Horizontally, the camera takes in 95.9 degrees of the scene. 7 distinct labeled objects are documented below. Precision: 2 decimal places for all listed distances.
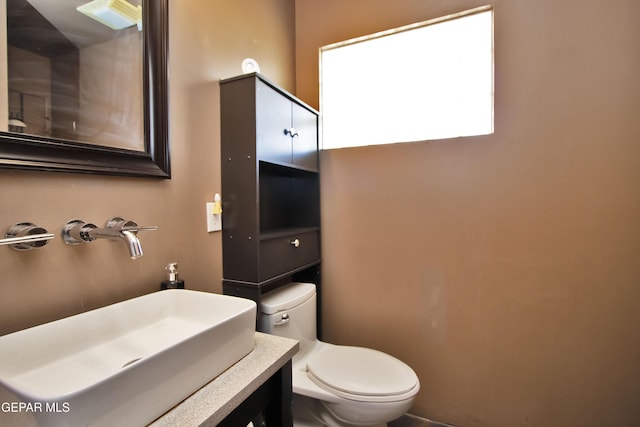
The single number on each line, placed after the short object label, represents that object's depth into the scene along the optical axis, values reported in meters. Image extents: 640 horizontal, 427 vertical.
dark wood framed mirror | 0.71
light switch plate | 1.18
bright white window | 1.46
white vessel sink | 0.45
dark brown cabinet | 1.17
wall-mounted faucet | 0.72
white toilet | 1.13
